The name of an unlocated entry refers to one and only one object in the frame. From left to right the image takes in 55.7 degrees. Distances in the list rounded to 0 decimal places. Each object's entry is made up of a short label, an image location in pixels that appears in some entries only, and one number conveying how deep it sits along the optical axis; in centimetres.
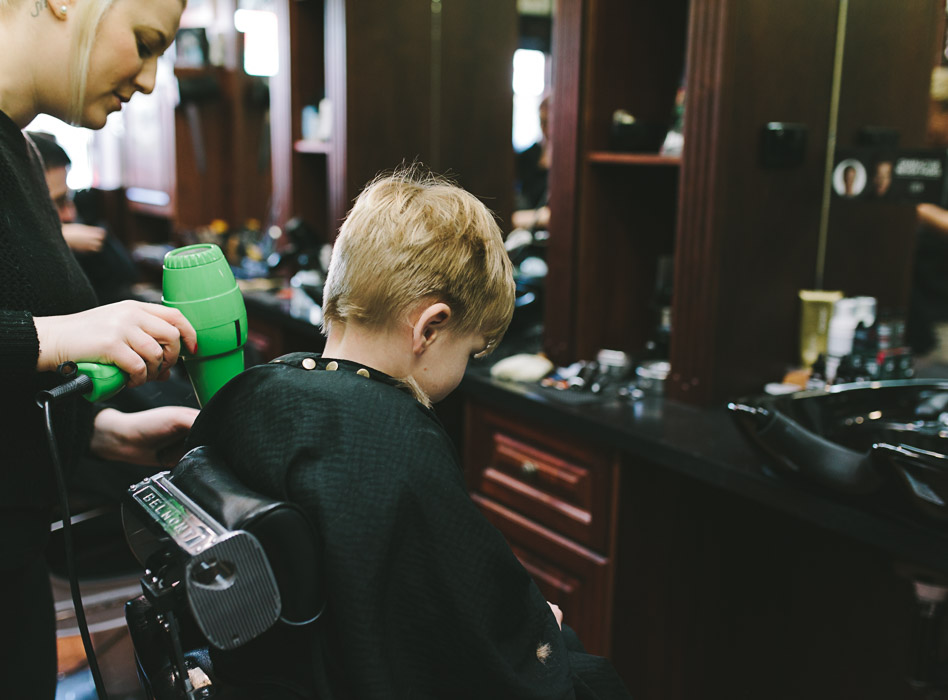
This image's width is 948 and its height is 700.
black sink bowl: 131
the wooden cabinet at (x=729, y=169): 197
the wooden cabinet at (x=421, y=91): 335
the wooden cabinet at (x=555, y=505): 204
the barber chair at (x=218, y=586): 79
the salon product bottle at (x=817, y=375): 201
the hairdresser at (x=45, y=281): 100
